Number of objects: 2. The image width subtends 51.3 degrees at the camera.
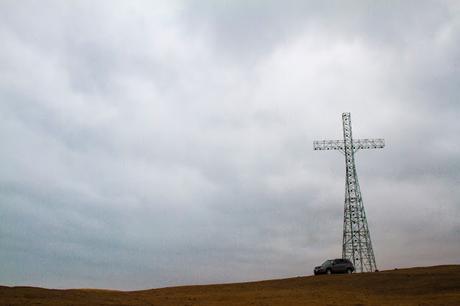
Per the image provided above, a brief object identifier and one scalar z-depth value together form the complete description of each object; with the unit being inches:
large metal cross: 1847.8
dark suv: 1678.2
